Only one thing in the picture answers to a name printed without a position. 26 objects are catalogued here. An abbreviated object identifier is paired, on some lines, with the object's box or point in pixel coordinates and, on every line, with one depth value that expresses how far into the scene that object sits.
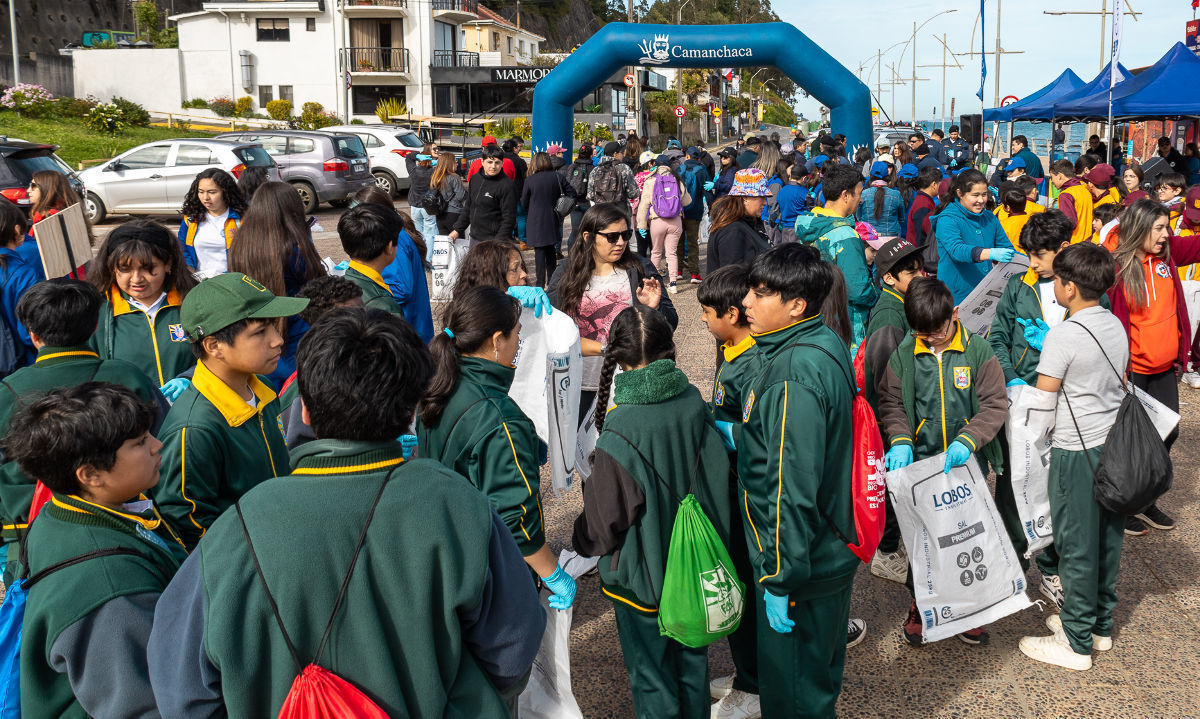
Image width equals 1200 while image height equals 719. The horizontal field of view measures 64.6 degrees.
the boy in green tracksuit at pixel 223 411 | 2.66
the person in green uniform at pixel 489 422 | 2.78
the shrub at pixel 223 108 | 43.38
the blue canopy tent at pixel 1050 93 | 18.53
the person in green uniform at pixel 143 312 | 4.16
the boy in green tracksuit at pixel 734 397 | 3.33
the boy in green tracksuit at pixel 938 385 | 3.81
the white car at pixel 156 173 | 18.34
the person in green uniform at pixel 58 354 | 3.24
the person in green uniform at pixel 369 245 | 4.61
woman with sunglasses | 4.88
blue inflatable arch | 18.39
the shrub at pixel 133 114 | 32.66
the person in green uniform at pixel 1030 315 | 4.37
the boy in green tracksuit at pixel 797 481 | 2.82
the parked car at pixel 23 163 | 12.55
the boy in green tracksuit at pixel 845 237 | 5.72
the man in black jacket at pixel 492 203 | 10.84
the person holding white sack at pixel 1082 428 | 3.77
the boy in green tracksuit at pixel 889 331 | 4.31
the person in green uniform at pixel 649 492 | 2.91
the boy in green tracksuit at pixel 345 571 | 1.71
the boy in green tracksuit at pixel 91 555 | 1.96
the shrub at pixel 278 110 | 42.97
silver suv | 20.05
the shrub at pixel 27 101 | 30.45
